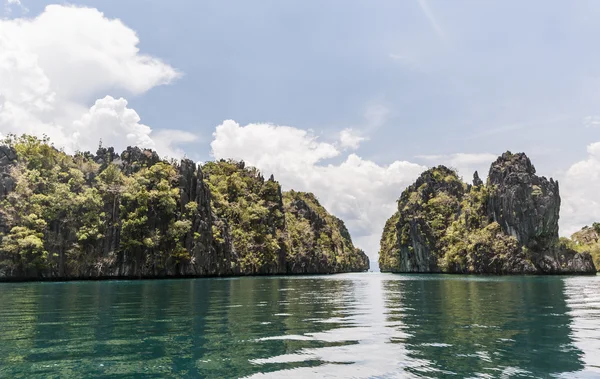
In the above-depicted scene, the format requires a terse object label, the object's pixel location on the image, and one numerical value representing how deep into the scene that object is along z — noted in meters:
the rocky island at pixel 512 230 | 130.75
